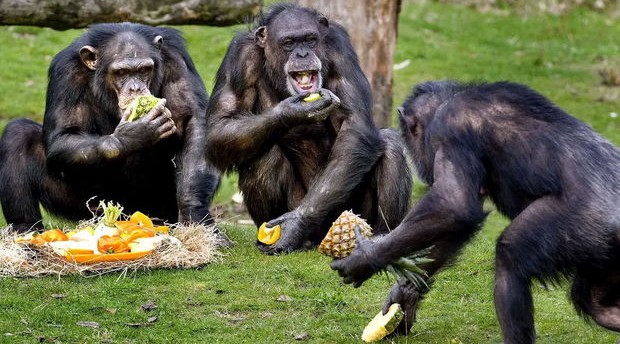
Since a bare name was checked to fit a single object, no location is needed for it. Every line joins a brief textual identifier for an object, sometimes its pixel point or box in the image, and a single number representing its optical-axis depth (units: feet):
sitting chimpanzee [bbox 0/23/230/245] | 59.41
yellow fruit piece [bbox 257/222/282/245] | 58.39
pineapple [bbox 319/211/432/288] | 55.88
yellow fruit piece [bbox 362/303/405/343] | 43.57
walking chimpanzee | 39.27
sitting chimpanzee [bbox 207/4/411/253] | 57.67
